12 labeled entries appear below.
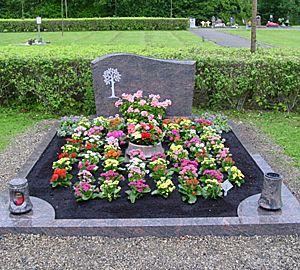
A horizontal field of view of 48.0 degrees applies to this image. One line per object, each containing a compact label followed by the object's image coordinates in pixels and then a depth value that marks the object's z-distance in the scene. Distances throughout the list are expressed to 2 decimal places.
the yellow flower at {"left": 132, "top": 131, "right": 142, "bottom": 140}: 4.15
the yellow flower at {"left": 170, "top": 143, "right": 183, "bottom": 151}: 4.21
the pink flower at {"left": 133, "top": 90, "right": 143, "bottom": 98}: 4.99
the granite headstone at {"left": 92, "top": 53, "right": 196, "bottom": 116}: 5.43
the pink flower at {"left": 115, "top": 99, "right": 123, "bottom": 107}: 5.10
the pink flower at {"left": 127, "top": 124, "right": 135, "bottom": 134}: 4.29
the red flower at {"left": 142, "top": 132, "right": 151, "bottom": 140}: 4.18
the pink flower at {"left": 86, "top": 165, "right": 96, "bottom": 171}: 3.84
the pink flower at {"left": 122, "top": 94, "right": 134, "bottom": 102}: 4.94
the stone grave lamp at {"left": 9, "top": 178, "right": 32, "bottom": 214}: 3.11
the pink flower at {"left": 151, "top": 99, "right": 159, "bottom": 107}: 4.85
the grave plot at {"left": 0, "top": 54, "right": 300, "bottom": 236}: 3.06
